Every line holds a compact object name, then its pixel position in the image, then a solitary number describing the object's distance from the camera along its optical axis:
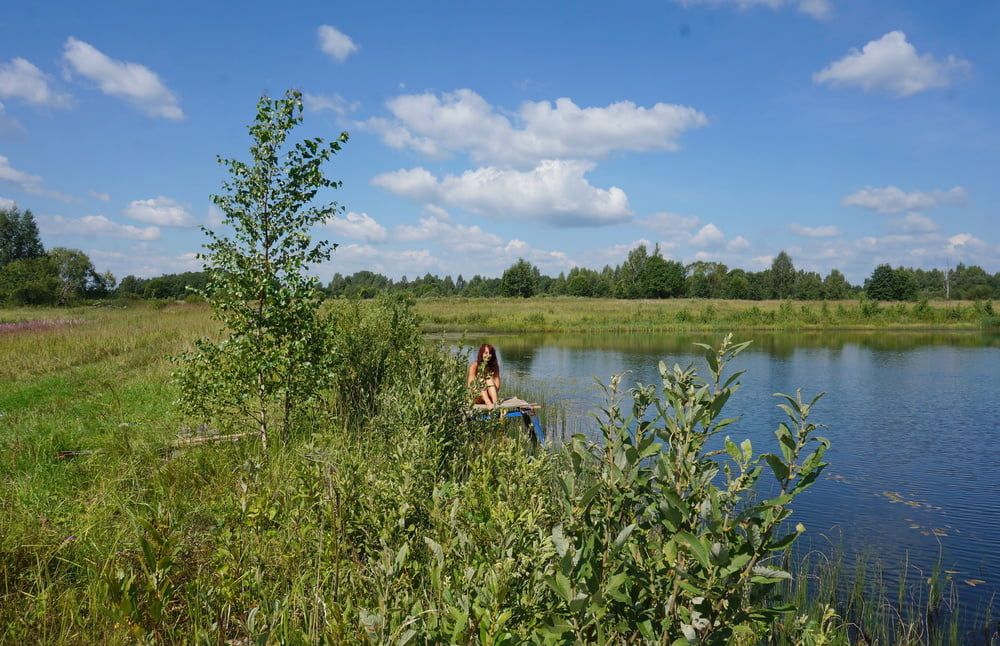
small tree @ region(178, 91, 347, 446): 5.71
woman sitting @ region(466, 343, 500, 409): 6.60
